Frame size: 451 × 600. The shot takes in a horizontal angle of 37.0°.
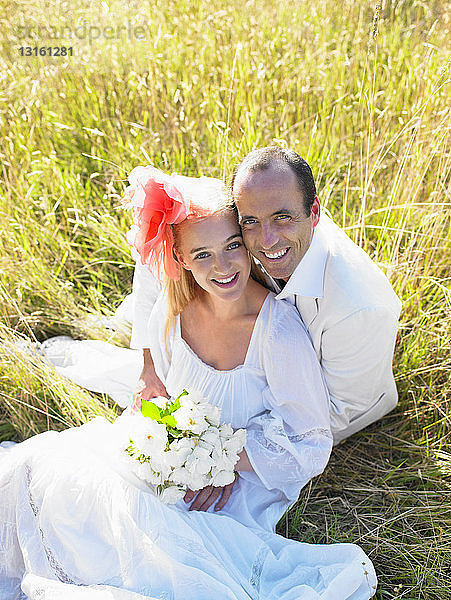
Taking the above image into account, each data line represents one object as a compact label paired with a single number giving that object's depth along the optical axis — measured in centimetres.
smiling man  209
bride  210
